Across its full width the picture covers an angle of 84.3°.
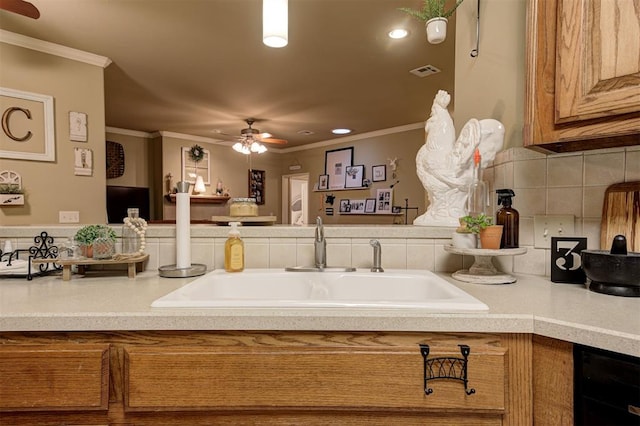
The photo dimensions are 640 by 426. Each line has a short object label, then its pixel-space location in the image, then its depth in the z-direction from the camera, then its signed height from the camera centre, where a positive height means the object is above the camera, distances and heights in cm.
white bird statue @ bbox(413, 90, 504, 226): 133 +19
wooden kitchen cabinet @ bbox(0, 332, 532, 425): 79 -39
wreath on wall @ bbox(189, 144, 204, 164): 626 +95
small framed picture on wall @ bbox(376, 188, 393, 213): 589 +11
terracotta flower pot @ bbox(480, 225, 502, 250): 115 -10
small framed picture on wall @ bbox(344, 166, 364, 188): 634 +55
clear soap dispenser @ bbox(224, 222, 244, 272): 128 -17
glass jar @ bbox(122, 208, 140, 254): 138 -12
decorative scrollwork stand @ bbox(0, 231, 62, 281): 131 -17
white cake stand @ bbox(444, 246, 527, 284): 112 -22
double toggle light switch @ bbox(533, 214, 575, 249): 124 -8
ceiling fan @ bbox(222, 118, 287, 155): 503 +94
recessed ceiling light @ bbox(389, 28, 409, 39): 270 +134
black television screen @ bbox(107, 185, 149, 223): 558 +11
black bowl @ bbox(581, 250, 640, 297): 94 -18
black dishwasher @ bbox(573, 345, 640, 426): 65 -35
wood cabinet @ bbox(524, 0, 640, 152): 86 +35
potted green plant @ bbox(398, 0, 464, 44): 152 +81
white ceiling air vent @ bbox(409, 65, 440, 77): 336 +132
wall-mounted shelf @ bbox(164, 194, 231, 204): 610 +14
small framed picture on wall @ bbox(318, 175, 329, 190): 693 +49
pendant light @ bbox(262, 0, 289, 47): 146 +78
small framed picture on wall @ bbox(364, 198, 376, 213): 616 +3
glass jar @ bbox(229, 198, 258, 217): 184 +0
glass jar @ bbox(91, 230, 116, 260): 128 -14
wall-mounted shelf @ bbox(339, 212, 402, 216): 582 -13
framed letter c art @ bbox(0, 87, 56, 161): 268 +64
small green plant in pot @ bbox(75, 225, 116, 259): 128 -13
